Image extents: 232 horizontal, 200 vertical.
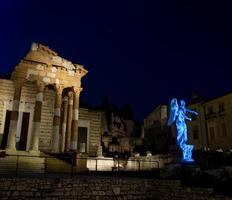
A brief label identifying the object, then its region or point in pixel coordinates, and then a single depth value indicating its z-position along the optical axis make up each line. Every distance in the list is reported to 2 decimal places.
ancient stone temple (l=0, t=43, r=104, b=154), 21.56
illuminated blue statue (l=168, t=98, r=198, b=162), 16.92
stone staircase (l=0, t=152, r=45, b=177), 14.99
